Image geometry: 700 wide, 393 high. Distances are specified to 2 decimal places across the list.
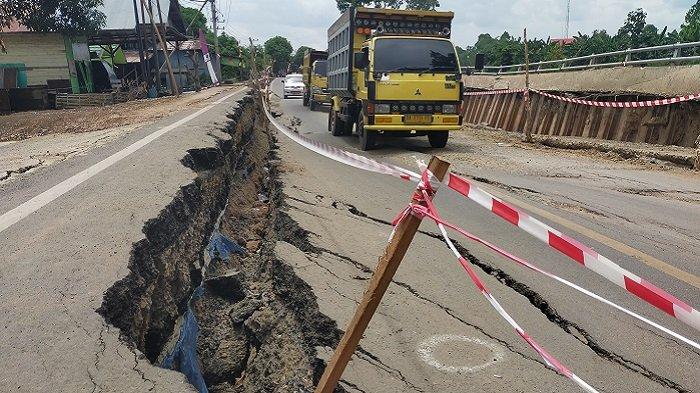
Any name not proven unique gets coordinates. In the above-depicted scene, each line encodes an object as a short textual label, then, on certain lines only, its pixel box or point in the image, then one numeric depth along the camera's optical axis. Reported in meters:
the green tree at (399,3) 70.90
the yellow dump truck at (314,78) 23.13
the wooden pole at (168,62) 26.03
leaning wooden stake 2.12
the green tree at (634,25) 30.48
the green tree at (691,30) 20.25
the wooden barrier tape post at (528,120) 13.02
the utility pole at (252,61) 23.39
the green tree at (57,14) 23.64
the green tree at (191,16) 73.69
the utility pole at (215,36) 45.34
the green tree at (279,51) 98.25
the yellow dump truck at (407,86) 10.50
